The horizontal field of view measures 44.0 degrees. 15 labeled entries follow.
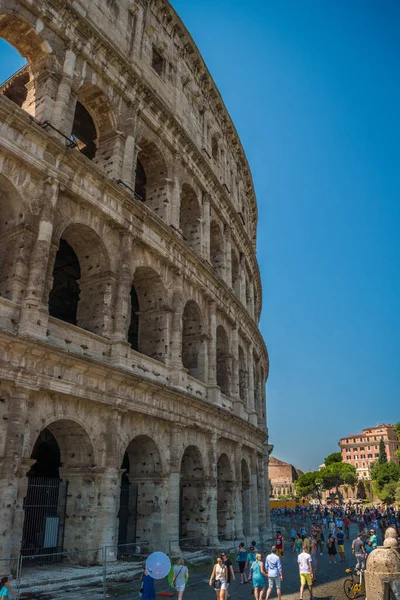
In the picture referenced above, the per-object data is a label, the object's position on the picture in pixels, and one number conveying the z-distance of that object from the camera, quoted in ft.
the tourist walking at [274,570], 33.22
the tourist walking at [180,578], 29.58
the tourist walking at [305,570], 34.76
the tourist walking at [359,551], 43.62
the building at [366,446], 352.49
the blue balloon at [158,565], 24.15
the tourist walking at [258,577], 33.30
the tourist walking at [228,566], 35.23
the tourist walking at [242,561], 43.75
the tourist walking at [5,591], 25.08
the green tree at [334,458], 362.33
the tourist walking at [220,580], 30.78
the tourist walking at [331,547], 56.80
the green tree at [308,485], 301.22
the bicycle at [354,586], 36.09
